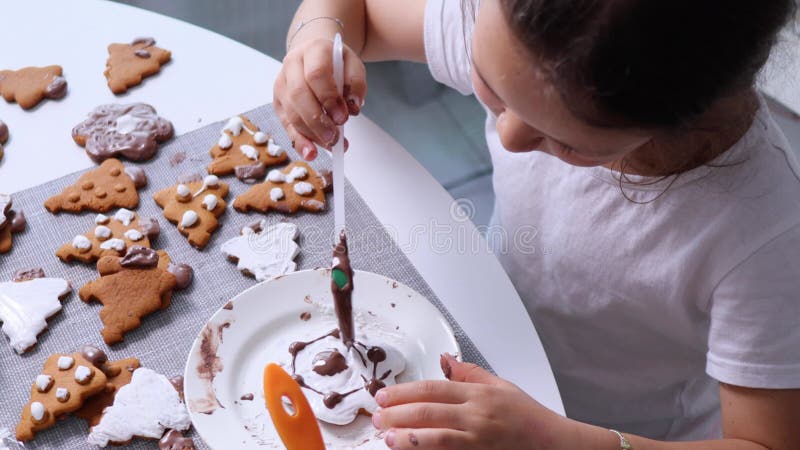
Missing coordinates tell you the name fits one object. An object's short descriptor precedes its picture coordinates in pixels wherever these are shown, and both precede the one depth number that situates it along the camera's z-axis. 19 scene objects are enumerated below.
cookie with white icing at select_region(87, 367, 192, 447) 0.77
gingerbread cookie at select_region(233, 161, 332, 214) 0.98
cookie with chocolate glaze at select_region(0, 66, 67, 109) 1.10
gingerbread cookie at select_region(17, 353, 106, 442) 0.77
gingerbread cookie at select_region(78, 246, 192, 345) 0.86
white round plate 0.76
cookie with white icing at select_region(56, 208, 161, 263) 0.93
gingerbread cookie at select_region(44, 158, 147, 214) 0.98
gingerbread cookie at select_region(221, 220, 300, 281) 0.92
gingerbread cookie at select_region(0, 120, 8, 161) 1.05
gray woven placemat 0.83
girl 0.60
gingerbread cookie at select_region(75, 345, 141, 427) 0.80
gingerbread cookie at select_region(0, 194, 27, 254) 0.94
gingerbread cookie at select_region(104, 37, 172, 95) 1.13
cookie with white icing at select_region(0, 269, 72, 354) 0.85
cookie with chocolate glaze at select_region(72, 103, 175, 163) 1.04
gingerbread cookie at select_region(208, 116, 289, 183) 1.03
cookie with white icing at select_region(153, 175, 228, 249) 0.95
